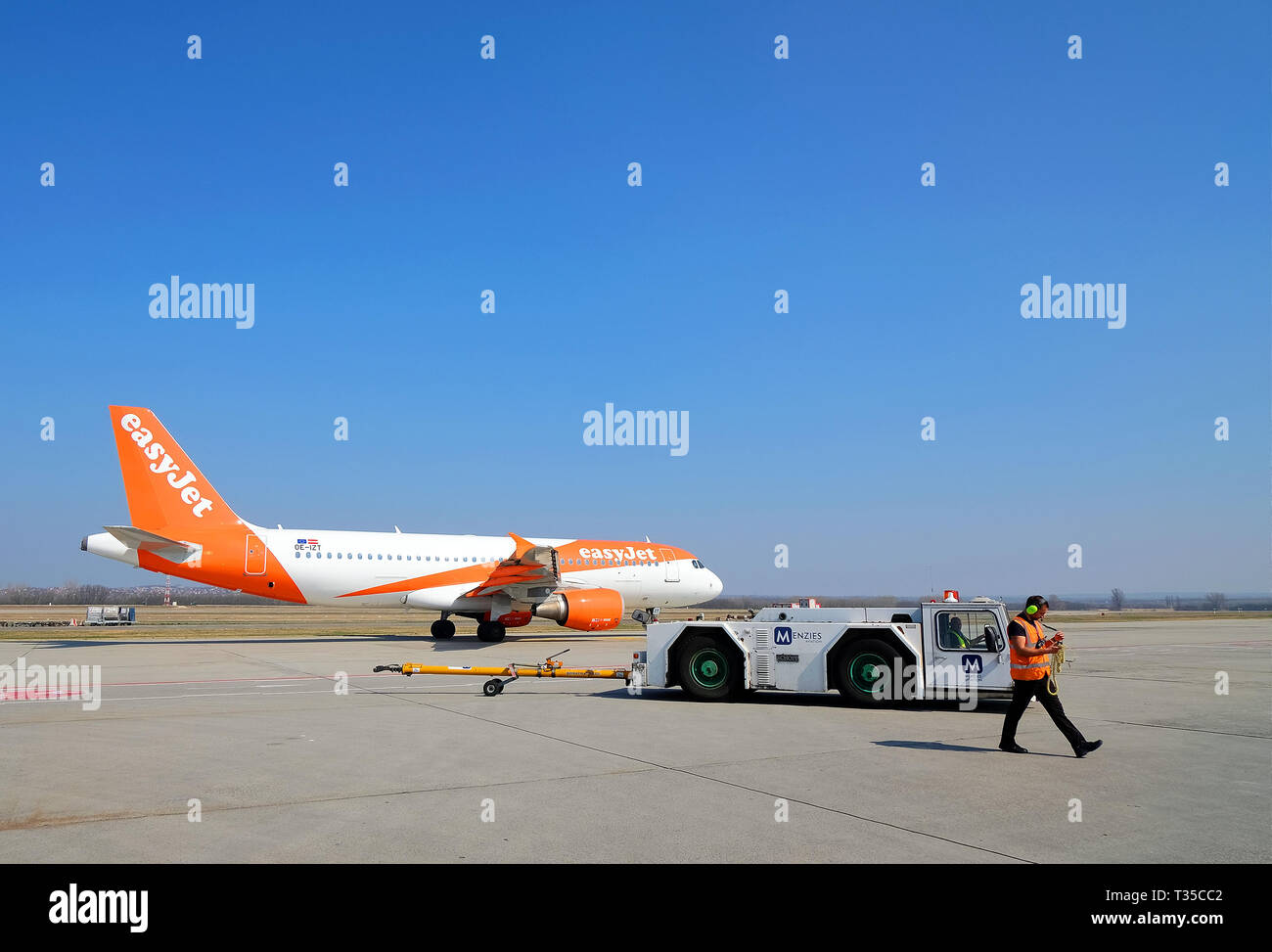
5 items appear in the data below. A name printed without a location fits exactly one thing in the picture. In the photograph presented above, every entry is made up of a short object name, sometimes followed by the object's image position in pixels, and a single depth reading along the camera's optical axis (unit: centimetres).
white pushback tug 1356
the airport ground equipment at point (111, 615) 5116
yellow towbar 1565
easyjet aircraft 2816
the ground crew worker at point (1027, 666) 1045
